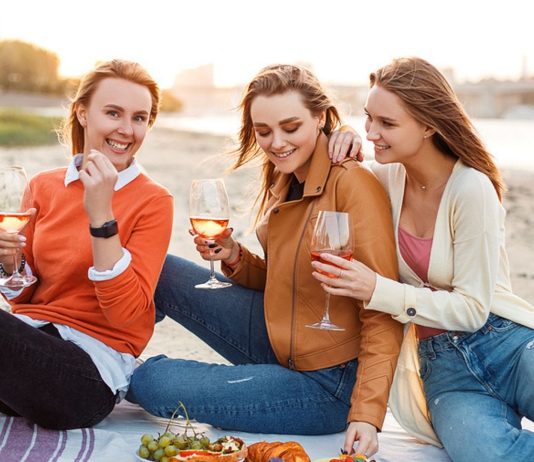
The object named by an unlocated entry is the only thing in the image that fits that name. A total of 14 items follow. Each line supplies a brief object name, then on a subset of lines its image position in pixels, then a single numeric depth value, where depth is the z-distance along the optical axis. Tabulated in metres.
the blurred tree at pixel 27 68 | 80.31
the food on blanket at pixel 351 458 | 2.96
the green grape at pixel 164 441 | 3.16
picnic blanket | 3.36
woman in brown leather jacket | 3.49
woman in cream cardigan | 3.30
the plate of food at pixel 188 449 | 3.07
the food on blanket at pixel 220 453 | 3.03
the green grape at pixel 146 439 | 3.22
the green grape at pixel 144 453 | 3.22
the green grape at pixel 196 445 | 3.13
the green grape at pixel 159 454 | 3.16
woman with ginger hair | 3.31
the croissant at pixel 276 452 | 3.07
